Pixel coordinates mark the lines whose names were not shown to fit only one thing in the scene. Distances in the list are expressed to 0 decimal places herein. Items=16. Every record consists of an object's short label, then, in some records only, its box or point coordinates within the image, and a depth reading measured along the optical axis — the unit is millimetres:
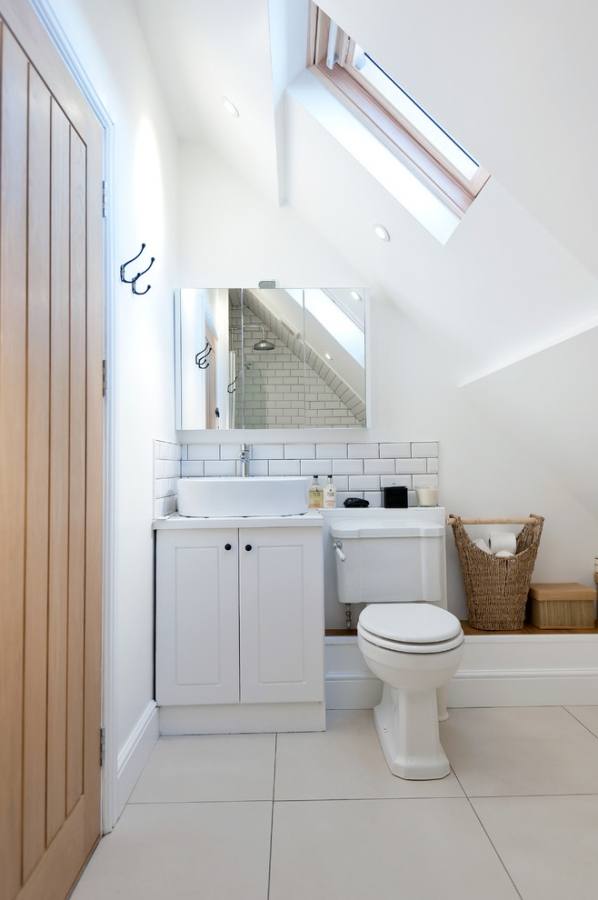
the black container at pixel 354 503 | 2830
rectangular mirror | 2857
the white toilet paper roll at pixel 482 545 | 2734
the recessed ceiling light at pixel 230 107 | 2443
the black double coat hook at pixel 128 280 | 1921
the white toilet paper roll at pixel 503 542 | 2705
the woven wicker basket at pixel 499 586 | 2635
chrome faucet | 2836
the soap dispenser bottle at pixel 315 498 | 2797
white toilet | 1957
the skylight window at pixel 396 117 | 1960
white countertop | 2297
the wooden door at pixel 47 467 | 1123
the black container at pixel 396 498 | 2816
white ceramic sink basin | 2354
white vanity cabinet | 2289
